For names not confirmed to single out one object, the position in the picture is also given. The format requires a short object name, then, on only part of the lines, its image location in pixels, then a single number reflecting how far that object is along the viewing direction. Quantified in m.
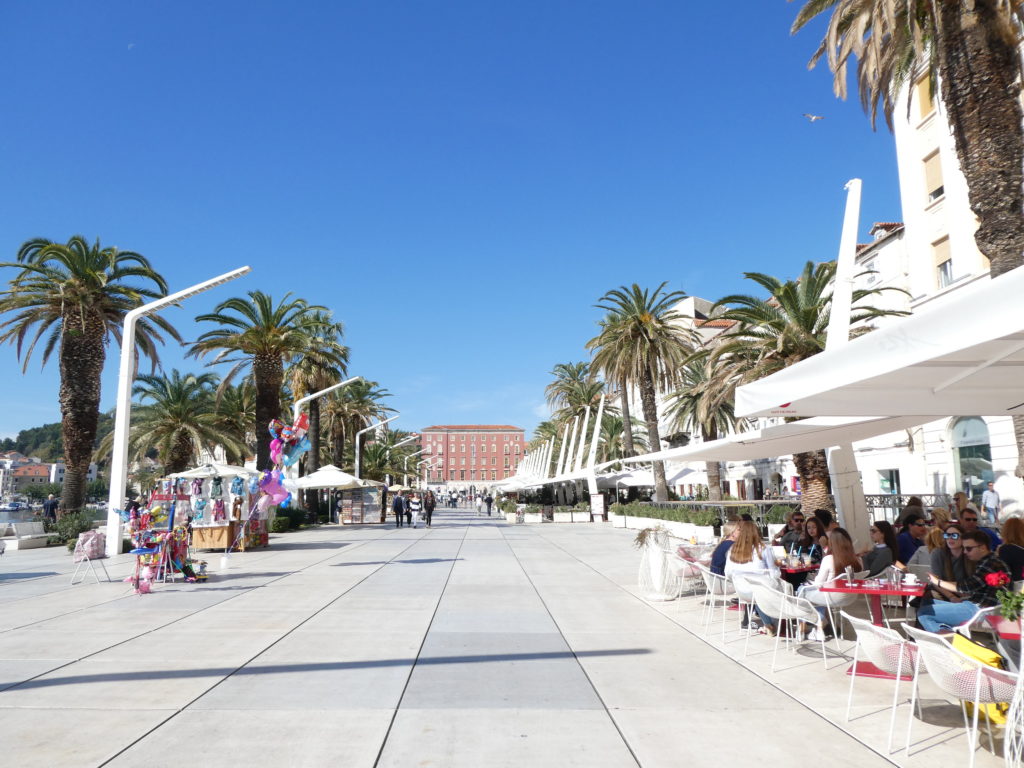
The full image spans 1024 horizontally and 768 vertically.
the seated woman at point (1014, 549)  6.68
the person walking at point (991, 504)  19.92
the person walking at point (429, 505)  36.87
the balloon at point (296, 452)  18.98
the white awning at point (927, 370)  4.12
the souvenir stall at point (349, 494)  27.00
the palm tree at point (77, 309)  24.27
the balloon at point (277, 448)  19.00
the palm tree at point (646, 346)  34.72
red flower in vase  5.91
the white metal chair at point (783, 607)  6.96
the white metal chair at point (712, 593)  8.70
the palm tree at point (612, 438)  69.44
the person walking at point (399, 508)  36.72
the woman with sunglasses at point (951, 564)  6.39
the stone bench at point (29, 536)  22.73
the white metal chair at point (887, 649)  4.96
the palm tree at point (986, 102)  12.36
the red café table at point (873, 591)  6.61
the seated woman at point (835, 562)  7.59
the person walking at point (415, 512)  39.61
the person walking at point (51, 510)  27.14
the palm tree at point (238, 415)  43.12
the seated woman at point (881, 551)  8.21
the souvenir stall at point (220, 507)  20.72
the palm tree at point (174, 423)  39.16
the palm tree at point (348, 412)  52.81
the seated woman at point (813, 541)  10.27
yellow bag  4.56
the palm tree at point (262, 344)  30.95
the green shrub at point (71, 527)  22.98
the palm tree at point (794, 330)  20.42
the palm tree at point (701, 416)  38.50
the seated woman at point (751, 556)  8.52
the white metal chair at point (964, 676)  4.26
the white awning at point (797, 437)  9.69
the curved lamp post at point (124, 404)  18.11
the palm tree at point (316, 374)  38.34
